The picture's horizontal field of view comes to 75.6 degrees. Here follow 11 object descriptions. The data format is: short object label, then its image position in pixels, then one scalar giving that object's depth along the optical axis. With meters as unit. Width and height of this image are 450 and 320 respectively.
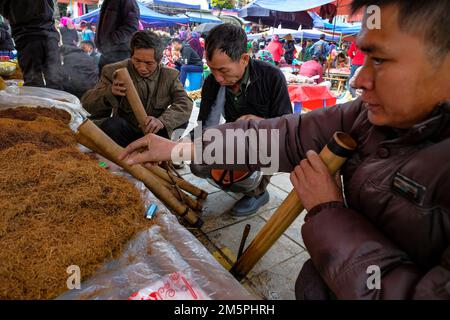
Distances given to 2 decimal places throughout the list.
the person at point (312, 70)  8.75
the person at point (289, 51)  15.84
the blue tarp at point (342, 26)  17.65
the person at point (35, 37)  3.57
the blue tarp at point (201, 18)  22.25
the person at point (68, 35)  8.35
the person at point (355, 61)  9.07
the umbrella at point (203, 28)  15.72
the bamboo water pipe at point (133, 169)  1.73
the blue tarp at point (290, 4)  6.26
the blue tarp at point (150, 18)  17.64
